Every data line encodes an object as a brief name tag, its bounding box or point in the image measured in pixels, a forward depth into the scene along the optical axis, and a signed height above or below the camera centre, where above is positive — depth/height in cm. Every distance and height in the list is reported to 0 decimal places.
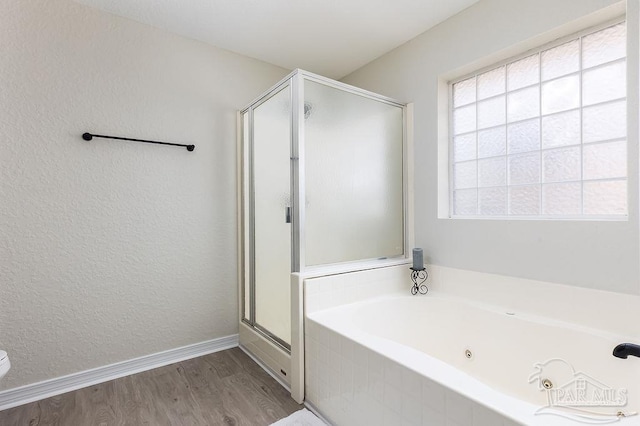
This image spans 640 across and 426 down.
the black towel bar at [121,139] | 199 +49
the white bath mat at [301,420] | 161 -109
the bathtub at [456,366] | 105 -70
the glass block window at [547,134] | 162 +45
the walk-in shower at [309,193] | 199 +13
